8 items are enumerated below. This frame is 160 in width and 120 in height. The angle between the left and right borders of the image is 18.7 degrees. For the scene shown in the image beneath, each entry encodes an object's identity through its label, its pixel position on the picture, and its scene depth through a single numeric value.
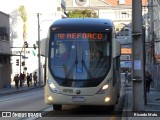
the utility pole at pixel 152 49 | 39.94
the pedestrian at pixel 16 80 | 50.81
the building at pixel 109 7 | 131.15
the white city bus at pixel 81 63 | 17.53
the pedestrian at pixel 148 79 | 33.24
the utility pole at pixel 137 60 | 18.25
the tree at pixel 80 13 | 116.03
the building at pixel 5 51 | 53.53
